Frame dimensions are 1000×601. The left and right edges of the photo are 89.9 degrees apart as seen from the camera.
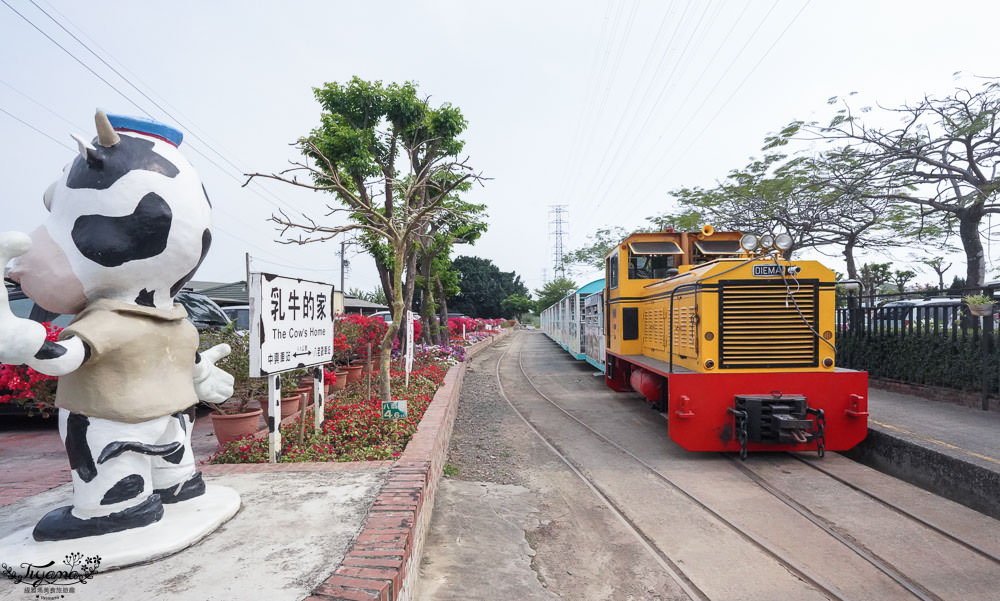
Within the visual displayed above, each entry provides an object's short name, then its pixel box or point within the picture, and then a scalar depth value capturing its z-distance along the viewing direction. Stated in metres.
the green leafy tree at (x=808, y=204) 11.62
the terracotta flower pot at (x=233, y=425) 5.07
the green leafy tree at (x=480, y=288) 54.19
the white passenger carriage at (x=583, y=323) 11.98
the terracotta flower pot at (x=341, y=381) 8.51
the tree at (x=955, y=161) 9.38
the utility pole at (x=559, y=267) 52.61
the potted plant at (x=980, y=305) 6.71
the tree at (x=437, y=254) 14.06
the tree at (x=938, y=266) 19.58
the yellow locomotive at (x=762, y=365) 5.32
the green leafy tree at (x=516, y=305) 59.25
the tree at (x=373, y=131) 10.62
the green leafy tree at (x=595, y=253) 39.53
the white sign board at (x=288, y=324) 3.94
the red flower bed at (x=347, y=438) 4.36
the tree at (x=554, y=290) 53.97
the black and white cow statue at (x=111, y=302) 2.51
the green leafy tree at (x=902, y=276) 24.83
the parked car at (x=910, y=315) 7.74
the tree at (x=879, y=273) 23.78
